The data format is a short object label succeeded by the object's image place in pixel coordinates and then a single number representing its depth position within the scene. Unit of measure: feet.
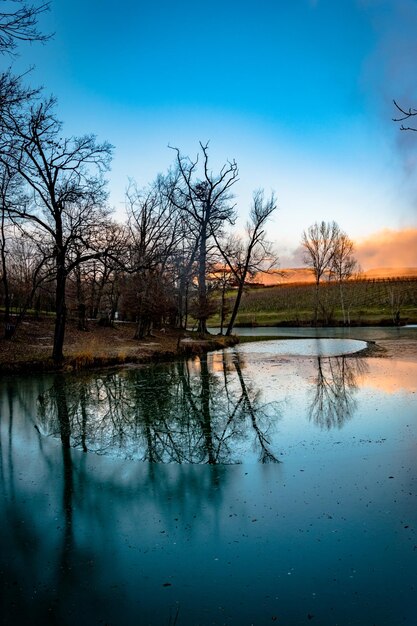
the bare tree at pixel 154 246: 91.04
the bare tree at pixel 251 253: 107.04
